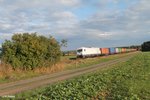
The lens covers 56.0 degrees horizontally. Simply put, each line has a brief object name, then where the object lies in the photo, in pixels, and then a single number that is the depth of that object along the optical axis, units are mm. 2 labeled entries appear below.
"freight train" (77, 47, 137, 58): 31479
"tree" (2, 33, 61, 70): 12456
